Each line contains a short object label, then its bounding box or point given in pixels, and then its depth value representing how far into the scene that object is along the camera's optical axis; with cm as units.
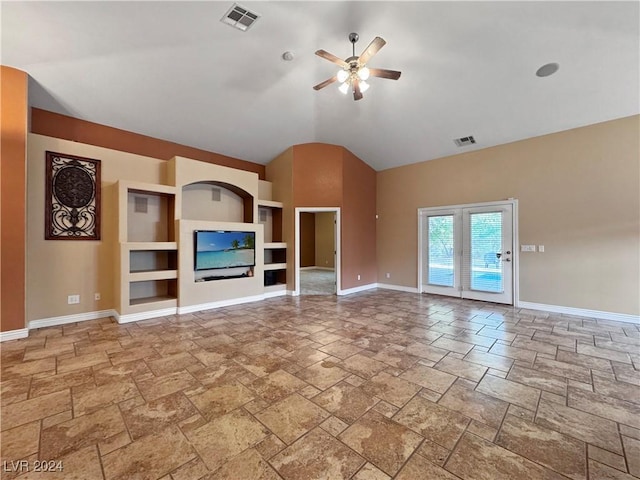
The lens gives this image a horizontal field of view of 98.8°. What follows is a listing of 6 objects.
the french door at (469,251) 554
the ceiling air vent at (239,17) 314
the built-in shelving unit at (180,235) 451
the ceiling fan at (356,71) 313
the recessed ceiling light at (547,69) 370
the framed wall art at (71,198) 422
